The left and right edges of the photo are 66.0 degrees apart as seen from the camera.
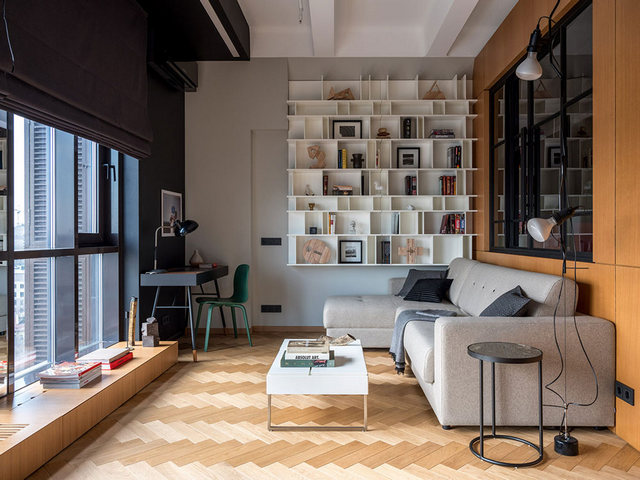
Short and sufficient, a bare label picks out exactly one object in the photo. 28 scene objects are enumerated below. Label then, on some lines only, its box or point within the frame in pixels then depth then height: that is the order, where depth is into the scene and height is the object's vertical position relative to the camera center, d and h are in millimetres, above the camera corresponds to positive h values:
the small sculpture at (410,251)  5562 -139
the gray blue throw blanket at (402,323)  3785 -664
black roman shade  2439 +1030
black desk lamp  4574 +113
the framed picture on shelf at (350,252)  5645 -148
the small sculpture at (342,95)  5508 +1620
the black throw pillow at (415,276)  5121 -393
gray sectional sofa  2713 -737
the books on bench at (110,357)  3344 -811
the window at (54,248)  2920 -48
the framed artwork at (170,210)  4961 +322
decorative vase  5227 -214
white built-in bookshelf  5523 +758
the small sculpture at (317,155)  5531 +947
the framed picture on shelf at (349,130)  5605 +1242
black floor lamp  2439 +5
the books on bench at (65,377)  2914 -813
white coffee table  2768 -811
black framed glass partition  3244 +752
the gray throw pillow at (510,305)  2986 -419
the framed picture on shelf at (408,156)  5637 +948
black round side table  2318 -566
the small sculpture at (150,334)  4078 -780
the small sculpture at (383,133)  5496 +1183
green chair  5012 -586
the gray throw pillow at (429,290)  4691 -496
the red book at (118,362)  3348 -854
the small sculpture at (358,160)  5520 +881
